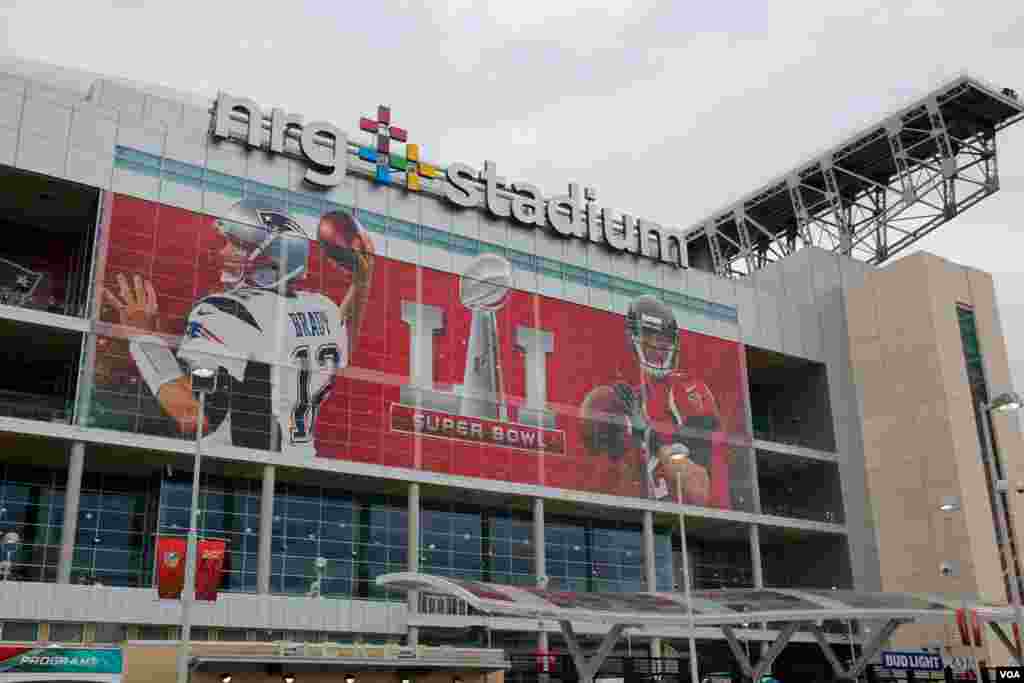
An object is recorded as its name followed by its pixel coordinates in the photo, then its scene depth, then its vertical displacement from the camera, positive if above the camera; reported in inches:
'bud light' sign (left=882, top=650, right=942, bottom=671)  2176.4 +74.2
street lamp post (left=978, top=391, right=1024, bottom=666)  1316.4 +332.6
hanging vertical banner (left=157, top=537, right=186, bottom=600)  1807.3 +232.7
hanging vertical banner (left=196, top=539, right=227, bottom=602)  1932.8 +245.8
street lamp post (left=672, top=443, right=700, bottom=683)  1601.7 +175.8
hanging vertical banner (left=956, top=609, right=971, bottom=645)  1728.8 +100.8
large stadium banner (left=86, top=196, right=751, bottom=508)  2119.8 +738.0
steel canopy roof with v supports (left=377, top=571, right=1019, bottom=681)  1600.6 +143.3
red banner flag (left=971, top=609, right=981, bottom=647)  1810.5 +131.4
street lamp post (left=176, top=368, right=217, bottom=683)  1154.0 +163.2
